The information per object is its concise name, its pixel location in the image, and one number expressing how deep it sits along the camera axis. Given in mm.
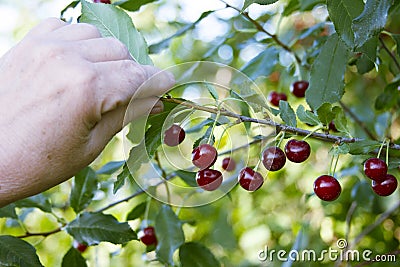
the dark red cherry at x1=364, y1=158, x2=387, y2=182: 733
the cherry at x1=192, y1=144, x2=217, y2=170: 708
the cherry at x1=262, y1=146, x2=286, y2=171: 729
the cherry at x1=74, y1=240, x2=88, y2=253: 975
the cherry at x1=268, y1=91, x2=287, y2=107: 1015
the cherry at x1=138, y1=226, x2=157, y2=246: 976
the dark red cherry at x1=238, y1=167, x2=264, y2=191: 734
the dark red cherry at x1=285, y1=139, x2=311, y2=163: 735
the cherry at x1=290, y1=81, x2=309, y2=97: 970
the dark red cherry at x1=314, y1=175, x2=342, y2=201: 757
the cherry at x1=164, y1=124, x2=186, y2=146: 725
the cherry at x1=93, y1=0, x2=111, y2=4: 839
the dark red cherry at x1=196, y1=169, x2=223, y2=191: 725
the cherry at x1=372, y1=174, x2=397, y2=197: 753
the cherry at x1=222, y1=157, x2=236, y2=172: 776
